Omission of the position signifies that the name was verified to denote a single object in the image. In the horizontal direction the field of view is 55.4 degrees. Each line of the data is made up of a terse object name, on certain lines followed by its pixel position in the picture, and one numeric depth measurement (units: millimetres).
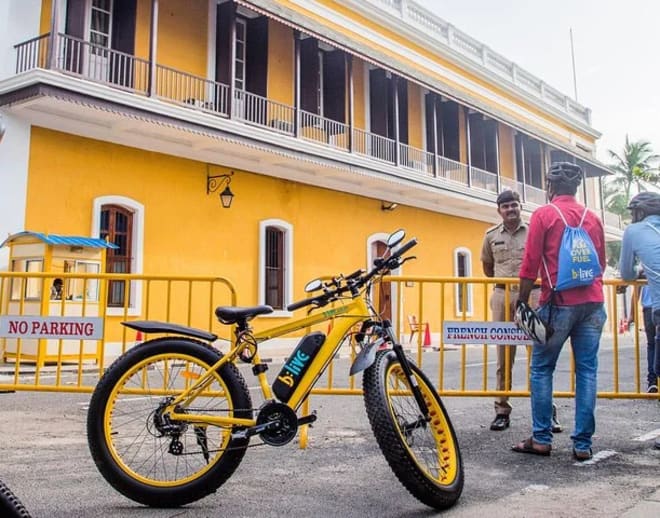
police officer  5109
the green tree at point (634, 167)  44734
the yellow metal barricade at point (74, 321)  4938
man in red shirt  4148
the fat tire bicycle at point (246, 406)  3098
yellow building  11055
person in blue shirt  4641
